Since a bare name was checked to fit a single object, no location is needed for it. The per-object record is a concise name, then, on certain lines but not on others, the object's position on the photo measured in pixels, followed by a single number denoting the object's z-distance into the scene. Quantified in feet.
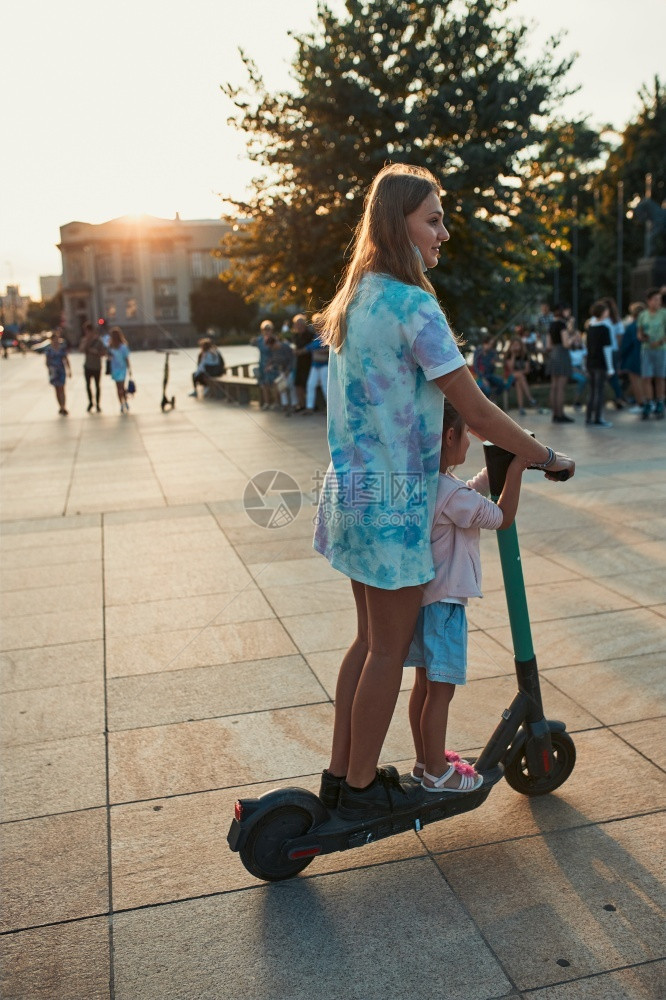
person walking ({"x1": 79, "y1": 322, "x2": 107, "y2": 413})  61.31
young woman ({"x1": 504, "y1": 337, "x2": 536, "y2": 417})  48.93
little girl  8.77
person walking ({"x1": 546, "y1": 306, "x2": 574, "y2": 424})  43.27
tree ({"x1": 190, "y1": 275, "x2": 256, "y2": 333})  283.79
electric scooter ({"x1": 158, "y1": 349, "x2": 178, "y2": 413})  58.34
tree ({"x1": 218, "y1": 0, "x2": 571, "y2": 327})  56.44
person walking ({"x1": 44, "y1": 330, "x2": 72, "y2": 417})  60.03
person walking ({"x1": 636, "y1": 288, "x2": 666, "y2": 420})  44.62
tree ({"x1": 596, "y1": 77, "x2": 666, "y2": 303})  149.59
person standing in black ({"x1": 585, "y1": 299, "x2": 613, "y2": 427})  42.68
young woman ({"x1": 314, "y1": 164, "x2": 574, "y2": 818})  8.16
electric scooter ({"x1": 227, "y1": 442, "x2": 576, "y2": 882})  8.78
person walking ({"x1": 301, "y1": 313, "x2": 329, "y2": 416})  54.34
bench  67.20
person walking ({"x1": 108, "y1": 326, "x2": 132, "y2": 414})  61.31
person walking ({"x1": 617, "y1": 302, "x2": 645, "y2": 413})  47.21
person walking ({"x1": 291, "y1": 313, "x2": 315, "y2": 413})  55.88
